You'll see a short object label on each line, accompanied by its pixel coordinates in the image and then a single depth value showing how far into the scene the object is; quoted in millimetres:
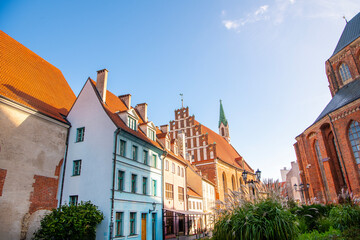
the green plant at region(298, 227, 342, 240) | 9250
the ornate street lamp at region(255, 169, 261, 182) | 15048
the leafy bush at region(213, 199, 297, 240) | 7371
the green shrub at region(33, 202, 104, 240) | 13836
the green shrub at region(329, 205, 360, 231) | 11786
